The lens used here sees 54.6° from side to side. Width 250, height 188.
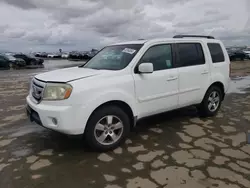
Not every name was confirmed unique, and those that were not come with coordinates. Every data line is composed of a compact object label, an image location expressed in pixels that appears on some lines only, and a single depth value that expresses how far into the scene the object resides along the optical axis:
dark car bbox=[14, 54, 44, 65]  28.70
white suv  3.50
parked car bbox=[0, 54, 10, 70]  24.11
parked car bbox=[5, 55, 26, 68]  24.49
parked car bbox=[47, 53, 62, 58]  53.28
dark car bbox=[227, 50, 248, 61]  33.44
